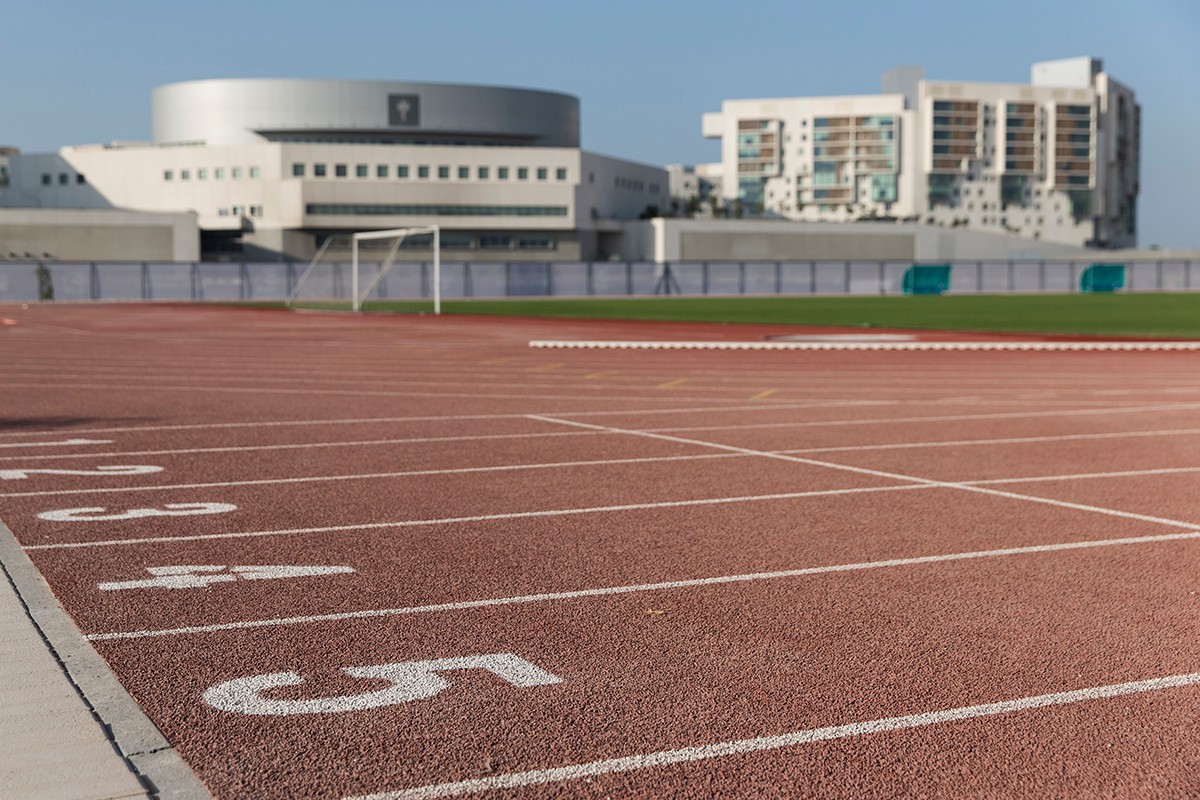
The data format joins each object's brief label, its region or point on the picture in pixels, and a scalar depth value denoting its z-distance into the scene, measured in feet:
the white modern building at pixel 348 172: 354.95
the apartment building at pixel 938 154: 577.43
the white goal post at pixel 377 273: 162.20
